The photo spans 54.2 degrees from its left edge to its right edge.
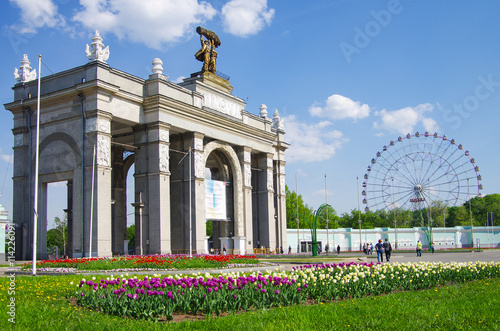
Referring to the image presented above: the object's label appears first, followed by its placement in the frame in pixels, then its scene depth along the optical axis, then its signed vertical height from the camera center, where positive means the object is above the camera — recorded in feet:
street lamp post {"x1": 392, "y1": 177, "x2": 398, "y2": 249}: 243.19 -14.70
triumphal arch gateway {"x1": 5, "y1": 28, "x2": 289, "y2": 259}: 115.75 +17.44
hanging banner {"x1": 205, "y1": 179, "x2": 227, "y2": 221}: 145.66 +4.78
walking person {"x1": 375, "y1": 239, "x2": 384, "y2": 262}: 101.55 -7.68
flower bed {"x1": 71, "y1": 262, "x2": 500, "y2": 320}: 32.24 -5.79
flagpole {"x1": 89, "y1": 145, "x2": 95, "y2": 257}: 111.24 +4.56
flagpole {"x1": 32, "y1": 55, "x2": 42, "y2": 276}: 64.51 -4.63
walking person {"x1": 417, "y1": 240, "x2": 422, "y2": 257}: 140.07 -10.98
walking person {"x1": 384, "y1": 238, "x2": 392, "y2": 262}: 104.54 -8.09
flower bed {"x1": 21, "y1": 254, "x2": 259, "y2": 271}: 75.51 -7.42
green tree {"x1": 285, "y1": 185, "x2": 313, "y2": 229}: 313.30 +1.81
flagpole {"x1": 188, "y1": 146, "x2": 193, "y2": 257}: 127.04 -3.12
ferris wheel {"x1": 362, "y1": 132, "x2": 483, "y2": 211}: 228.63 +14.76
